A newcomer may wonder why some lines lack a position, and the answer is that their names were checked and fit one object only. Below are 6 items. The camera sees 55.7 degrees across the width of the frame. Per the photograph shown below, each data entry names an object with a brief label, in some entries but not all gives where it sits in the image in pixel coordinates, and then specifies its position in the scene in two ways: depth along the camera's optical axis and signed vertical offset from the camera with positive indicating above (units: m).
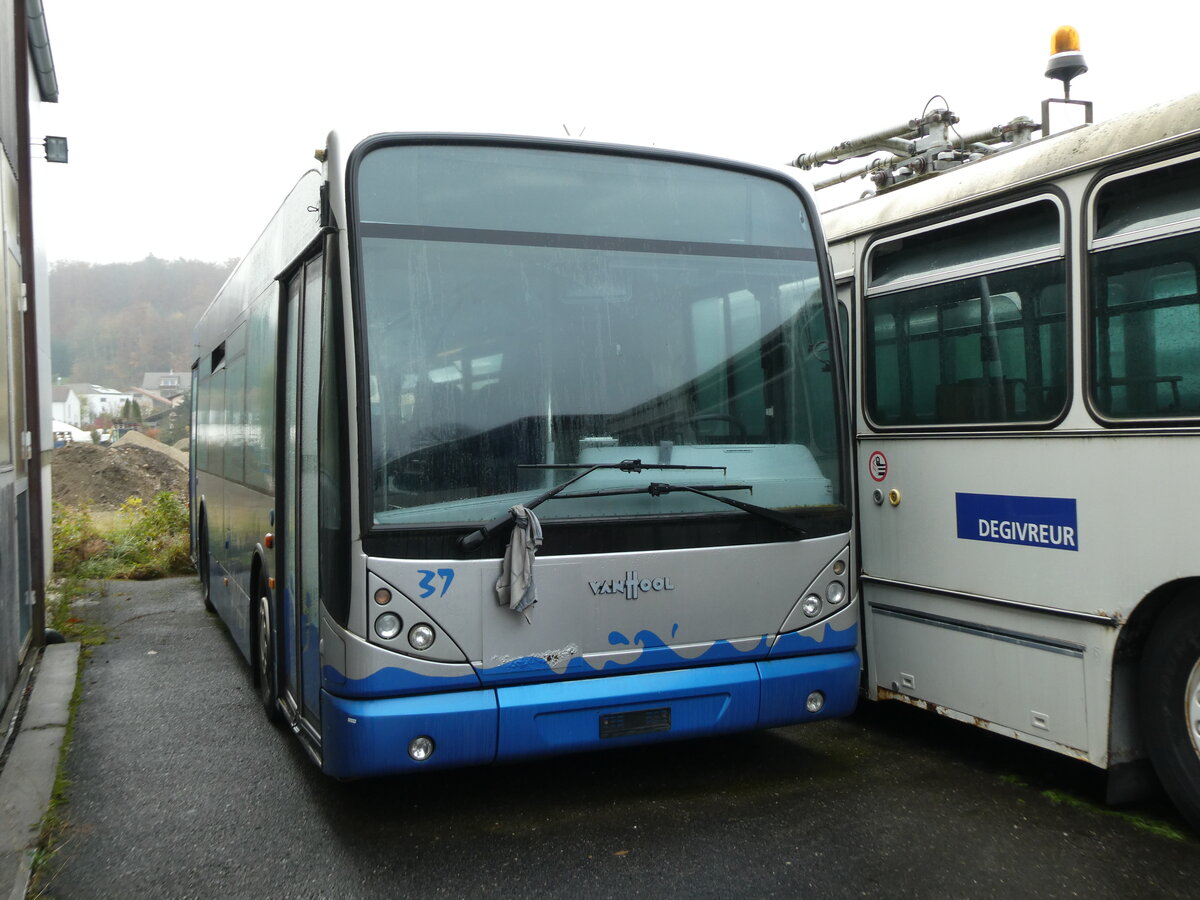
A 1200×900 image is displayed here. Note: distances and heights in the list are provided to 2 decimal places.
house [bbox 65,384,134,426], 110.81 +6.85
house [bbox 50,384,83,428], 113.25 +6.38
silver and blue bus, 4.50 -0.01
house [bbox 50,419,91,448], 65.00 +2.33
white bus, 4.43 -0.01
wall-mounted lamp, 11.22 +3.18
